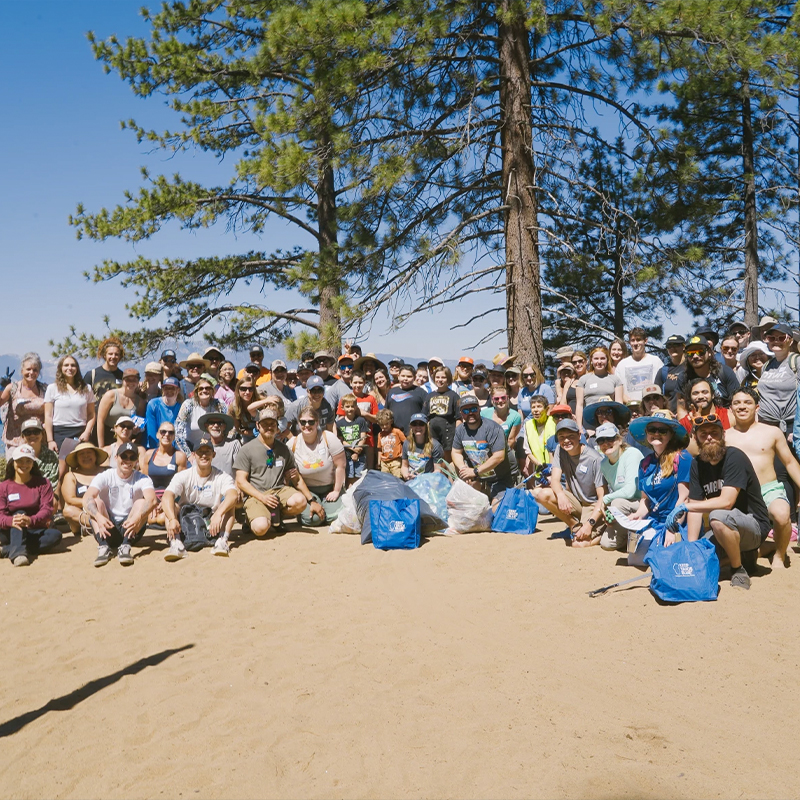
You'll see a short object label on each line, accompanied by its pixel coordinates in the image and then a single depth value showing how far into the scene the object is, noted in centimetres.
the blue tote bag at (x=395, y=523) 730
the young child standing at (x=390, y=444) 849
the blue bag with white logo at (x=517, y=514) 768
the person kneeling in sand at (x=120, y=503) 737
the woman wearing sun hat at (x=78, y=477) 797
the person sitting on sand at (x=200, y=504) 751
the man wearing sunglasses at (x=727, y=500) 555
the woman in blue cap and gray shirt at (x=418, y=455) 842
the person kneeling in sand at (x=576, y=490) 705
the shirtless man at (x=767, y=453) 589
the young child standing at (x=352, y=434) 861
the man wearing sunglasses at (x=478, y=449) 809
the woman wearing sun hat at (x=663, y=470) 607
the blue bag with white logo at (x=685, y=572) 535
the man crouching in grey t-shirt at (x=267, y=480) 786
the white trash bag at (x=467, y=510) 767
